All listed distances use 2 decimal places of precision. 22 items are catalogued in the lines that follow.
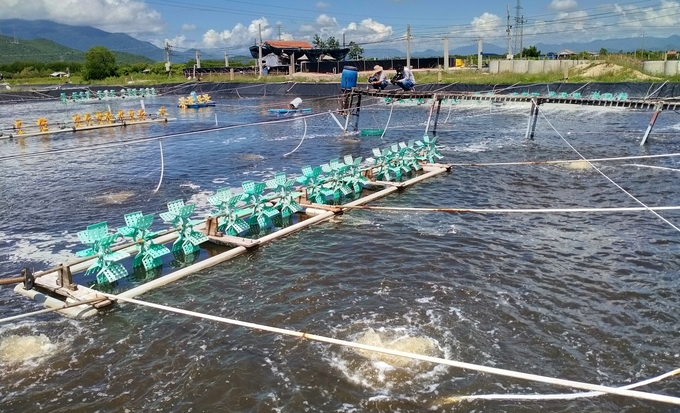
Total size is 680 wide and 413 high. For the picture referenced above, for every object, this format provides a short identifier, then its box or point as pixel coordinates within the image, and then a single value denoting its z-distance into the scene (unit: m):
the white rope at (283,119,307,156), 27.52
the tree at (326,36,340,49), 127.03
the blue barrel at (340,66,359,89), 30.36
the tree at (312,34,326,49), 128.26
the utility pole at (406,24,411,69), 69.12
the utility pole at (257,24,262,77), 83.75
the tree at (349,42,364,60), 122.12
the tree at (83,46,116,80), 100.31
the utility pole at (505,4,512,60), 82.88
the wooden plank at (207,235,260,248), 12.83
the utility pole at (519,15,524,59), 93.47
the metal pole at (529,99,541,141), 29.55
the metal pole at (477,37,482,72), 72.36
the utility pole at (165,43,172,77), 96.24
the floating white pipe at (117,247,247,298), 10.42
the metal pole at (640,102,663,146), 24.56
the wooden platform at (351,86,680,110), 25.05
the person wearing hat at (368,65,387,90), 30.61
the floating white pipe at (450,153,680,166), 21.50
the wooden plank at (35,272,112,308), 9.80
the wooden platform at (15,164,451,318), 10.01
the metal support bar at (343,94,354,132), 33.13
